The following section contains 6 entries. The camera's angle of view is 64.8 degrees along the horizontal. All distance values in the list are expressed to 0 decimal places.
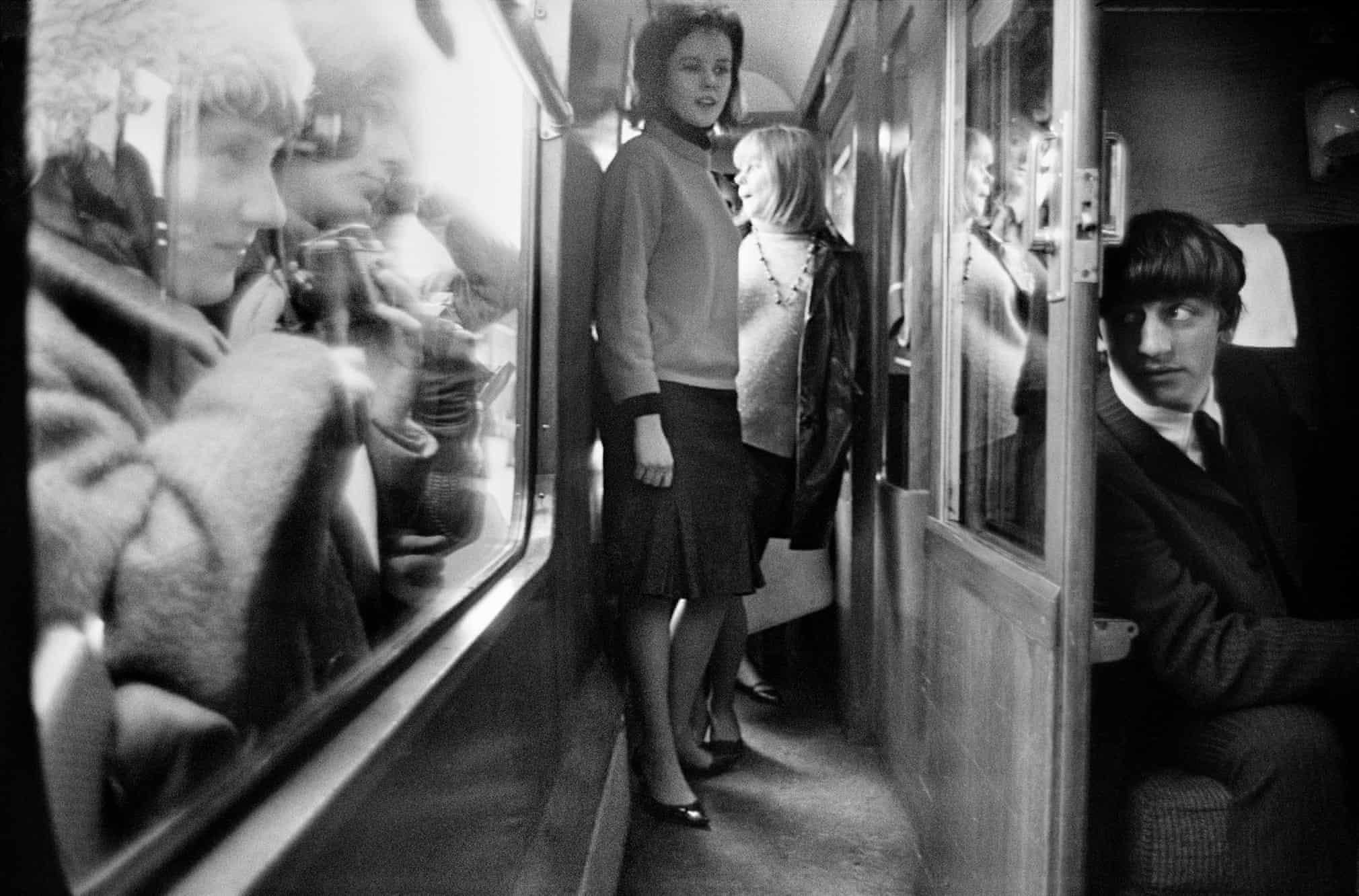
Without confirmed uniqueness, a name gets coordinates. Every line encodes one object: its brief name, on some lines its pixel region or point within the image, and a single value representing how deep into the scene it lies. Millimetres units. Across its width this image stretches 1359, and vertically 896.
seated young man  1548
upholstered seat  1488
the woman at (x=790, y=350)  3043
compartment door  1367
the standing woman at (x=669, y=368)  2238
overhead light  1961
